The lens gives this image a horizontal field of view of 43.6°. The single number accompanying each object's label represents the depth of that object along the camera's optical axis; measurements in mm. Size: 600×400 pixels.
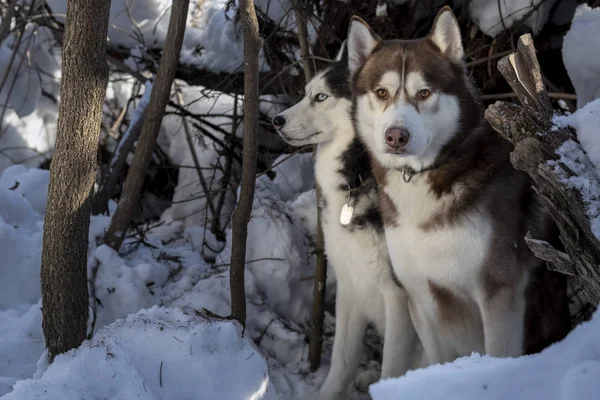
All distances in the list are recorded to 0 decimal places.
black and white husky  3994
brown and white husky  3346
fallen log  2420
